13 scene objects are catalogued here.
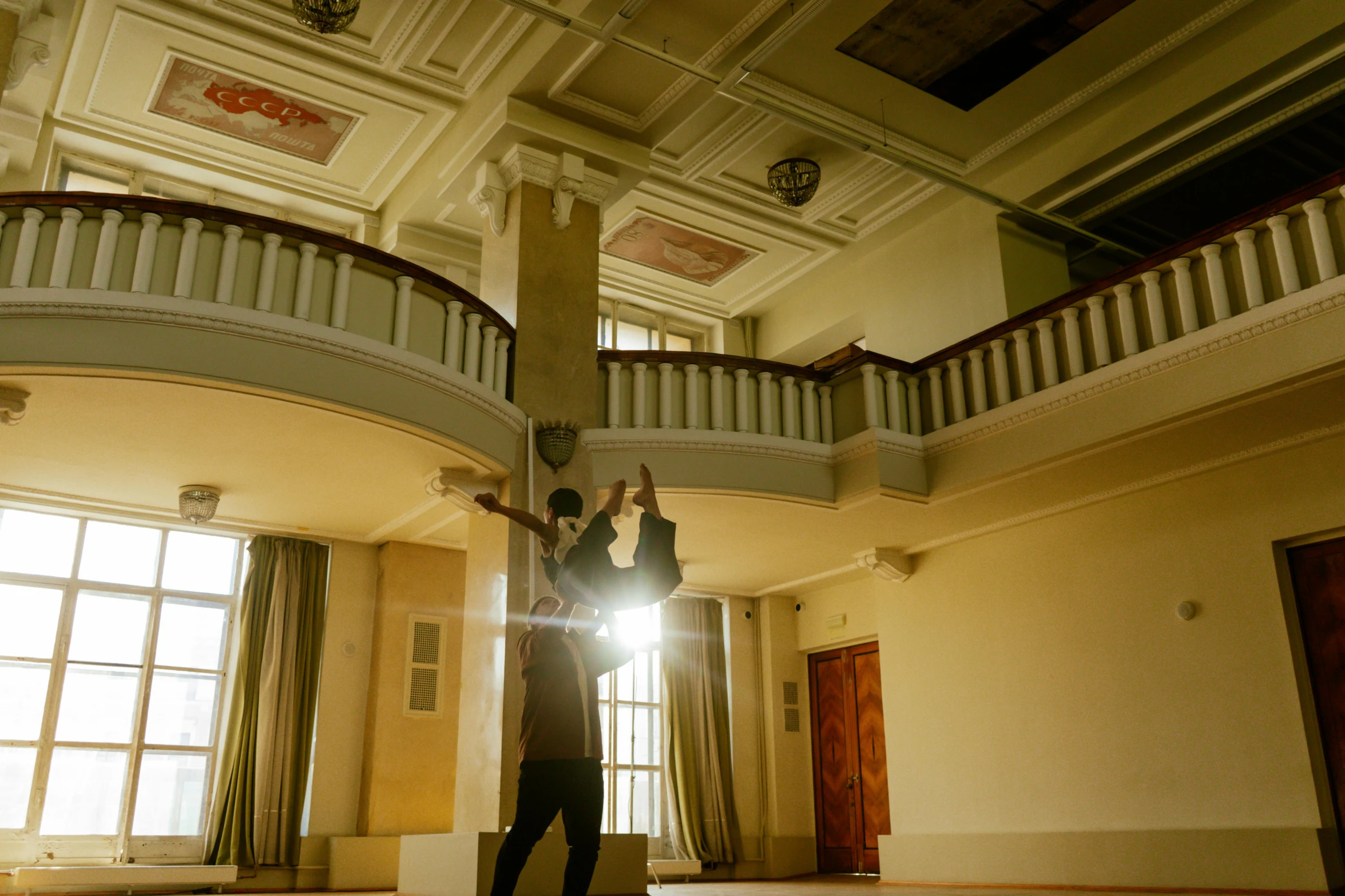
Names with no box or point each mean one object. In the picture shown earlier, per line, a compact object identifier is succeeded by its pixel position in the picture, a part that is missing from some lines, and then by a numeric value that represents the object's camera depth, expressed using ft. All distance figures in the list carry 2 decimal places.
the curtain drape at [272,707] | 31.91
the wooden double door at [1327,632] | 26.04
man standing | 11.67
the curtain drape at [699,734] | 39.63
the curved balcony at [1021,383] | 23.70
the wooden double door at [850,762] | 39.45
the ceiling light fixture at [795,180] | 35.55
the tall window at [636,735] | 40.22
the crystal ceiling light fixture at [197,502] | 30.09
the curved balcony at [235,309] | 22.03
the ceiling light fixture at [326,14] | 26.99
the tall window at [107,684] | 30.99
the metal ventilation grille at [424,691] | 35.12
